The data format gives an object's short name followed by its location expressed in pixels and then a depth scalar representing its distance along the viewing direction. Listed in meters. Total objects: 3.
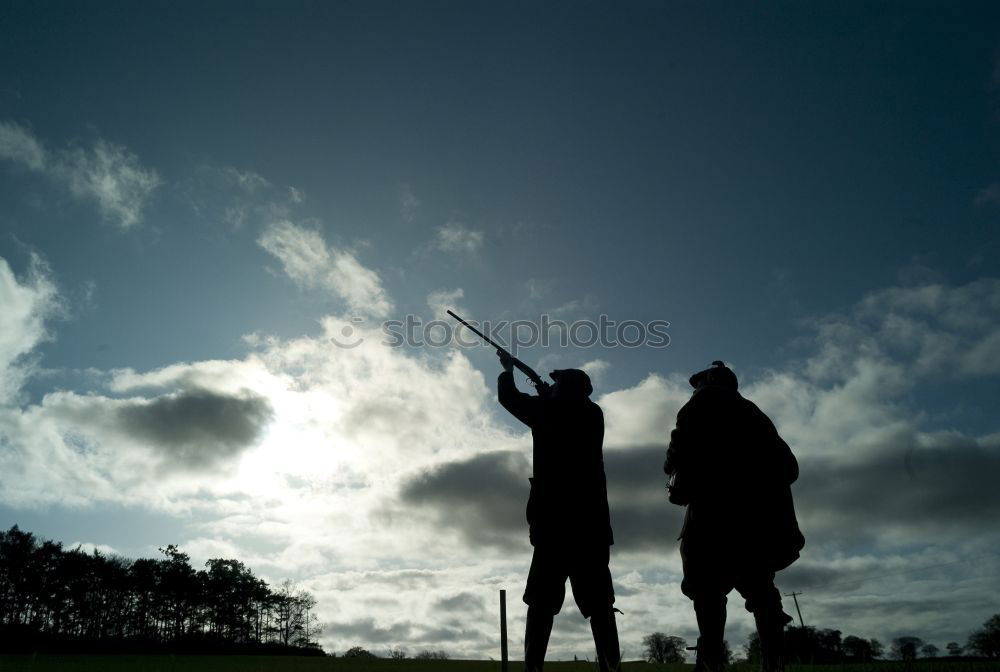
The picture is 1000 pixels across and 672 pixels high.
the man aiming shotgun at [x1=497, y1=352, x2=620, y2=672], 4.52
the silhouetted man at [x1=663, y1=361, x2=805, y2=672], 4.59
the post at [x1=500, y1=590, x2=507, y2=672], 5.00
